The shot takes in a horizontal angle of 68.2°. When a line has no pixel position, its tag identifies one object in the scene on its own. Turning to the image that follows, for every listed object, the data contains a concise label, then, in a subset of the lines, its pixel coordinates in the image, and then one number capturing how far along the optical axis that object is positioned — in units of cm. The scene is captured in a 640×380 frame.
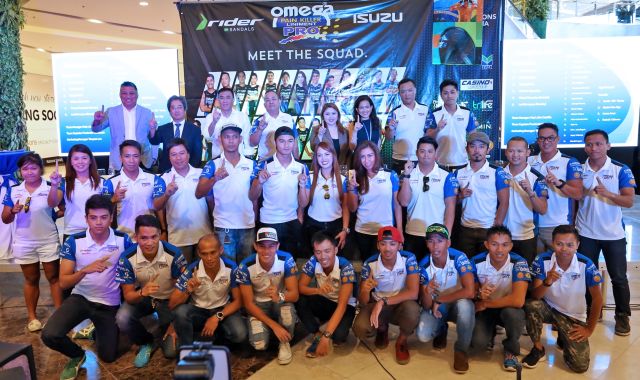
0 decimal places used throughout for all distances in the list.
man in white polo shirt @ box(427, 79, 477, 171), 491
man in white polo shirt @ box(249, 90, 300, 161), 509
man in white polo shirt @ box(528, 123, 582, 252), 384
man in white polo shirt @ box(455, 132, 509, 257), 385
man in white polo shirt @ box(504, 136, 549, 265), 378
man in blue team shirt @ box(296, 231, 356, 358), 343
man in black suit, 489
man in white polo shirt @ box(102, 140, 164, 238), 394
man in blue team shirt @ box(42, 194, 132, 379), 329
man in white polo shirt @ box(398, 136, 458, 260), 389
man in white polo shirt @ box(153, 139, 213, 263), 398
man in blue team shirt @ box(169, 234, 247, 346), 332
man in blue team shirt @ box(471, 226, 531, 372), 322
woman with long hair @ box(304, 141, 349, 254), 402
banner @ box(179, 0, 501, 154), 558
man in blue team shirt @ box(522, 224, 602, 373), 317
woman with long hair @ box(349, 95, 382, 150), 475
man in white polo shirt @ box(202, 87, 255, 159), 511
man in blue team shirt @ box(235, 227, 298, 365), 338
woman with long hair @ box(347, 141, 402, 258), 394
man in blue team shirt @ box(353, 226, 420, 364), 334
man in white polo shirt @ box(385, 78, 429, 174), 493
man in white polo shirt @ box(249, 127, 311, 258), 402
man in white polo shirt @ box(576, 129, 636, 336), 369
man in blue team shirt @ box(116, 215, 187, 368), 335
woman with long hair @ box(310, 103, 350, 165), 467
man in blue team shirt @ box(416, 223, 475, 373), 324
